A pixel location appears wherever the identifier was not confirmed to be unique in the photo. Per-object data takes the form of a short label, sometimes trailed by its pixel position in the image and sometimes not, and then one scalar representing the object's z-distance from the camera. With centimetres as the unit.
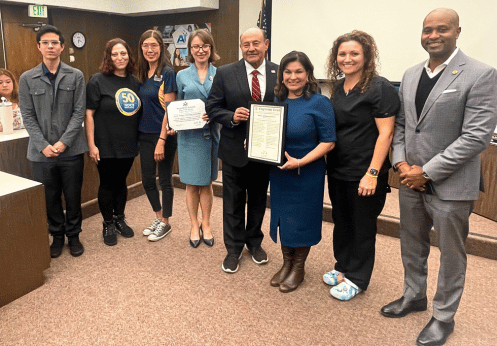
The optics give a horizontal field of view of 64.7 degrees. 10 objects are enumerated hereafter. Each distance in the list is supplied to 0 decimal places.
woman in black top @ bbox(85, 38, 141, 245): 265
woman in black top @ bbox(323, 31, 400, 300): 189
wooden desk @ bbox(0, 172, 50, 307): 217
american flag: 514
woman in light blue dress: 257
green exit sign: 527
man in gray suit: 162
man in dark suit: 223
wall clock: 598
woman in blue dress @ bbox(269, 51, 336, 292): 200
